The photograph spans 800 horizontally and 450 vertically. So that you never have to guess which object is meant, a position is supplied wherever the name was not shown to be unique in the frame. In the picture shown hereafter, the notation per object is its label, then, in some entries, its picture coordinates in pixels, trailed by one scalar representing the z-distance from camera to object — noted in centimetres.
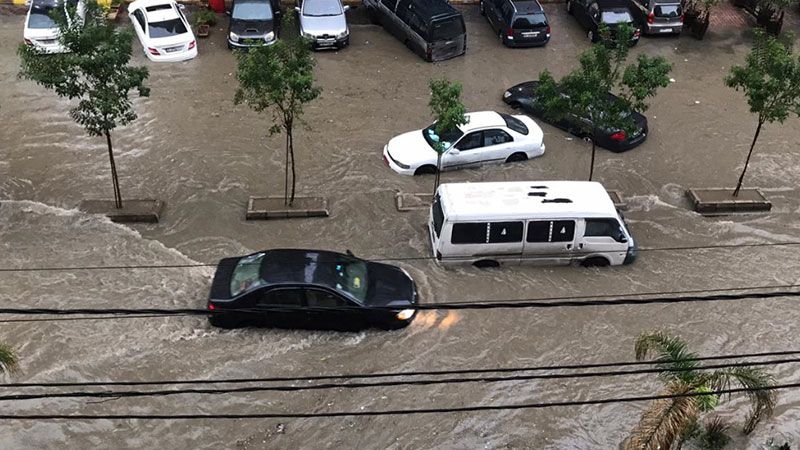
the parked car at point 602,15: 2286
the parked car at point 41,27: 2083
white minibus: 1385
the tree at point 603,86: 1488
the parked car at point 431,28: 2170
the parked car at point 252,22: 2158
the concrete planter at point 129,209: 1549
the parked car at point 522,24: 2277
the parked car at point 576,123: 1794
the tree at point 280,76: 1419
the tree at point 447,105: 1498
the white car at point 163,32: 2134
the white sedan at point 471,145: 1697
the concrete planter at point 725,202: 1638
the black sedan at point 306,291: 1247
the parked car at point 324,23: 2211
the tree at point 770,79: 1492
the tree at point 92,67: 1379
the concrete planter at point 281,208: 1568
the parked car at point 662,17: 2355
